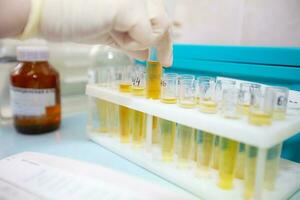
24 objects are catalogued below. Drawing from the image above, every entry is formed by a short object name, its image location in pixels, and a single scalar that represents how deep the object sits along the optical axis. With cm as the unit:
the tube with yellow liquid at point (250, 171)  37
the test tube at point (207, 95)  41
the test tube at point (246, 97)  40
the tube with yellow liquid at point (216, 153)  42
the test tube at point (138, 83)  51
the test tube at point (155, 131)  51
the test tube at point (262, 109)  35
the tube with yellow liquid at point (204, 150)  42
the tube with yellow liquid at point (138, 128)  52
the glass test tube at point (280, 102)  38
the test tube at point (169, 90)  46
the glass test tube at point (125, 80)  53
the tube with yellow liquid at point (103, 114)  58
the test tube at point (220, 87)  43
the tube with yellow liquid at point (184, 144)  45
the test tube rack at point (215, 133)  34
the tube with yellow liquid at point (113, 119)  56
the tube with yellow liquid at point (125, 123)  54
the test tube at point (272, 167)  38
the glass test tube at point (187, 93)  44
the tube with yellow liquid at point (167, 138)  47
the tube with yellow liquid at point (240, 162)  40
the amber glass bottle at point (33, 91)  61
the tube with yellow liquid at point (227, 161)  39
